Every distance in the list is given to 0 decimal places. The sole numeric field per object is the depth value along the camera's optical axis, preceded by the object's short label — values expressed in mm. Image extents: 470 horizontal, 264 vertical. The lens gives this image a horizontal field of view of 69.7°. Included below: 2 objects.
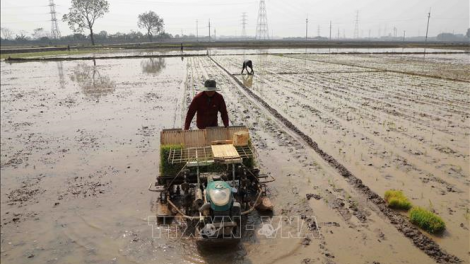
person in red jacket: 5973
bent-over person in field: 20547
